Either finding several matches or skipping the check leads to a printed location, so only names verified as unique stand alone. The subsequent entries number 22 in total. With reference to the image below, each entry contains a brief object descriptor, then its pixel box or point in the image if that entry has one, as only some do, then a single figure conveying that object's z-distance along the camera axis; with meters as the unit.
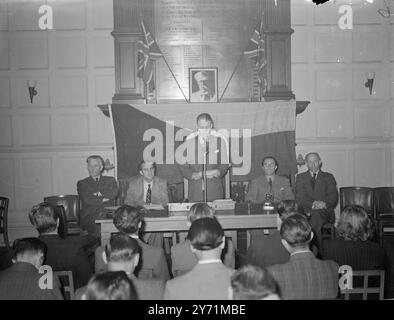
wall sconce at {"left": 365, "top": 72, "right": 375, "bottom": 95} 6.77
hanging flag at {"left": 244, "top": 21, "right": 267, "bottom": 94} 6.66
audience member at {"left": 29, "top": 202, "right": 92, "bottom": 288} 3.28
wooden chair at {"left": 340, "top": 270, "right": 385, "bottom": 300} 2.56
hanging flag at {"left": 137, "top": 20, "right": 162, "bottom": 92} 6.49
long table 4.17
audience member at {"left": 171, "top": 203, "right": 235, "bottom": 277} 3.27
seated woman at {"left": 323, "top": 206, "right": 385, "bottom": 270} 3.08
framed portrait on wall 6.66
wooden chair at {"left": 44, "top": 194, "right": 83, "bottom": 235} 5.52
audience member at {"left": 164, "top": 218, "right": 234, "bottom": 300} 2.31
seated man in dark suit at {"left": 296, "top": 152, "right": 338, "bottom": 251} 5.63
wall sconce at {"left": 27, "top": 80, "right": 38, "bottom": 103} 6.61
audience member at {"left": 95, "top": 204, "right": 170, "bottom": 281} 3.10
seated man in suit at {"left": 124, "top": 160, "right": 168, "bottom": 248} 5.19
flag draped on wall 6.24
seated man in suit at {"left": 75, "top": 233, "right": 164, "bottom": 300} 2.38
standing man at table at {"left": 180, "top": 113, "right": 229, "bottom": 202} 5.19
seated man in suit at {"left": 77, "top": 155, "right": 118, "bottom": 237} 5.38
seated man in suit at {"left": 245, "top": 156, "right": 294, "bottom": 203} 5.30
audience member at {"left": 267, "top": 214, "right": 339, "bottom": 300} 2.53
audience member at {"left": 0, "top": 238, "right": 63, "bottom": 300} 2.51
